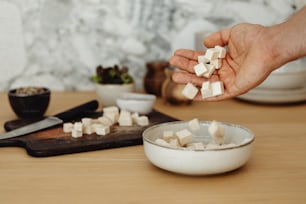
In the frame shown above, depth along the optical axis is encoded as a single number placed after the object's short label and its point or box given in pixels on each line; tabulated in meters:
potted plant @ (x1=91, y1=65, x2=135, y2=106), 1.85
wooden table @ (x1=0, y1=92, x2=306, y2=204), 1.06
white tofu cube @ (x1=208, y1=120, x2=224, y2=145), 1.27
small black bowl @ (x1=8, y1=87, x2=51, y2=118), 1.66
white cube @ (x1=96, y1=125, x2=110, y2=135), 1.45
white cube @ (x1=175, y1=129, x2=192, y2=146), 1.26
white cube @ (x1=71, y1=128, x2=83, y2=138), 1.43
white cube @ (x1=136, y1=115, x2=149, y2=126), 1.56
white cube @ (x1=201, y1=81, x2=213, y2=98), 1.39
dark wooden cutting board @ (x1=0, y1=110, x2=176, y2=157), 1.33
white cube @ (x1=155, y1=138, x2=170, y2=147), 1.18
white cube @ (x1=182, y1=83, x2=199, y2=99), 1.43
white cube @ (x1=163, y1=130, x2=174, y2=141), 1.29
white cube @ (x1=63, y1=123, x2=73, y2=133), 1.47
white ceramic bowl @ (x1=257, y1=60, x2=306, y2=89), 1.85
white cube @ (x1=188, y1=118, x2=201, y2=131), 1.35
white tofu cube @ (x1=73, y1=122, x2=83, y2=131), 1.43
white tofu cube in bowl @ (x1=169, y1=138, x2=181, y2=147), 1.24
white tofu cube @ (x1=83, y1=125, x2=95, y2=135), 1.46
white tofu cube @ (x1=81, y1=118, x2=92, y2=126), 1.49
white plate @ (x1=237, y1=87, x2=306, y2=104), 1.86
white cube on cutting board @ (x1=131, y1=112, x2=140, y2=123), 1.57
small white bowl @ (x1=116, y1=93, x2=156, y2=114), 1.69
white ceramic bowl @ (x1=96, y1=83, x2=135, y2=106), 1.85
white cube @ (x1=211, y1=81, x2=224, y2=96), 1.38
